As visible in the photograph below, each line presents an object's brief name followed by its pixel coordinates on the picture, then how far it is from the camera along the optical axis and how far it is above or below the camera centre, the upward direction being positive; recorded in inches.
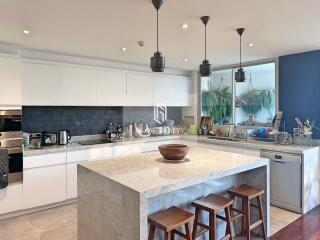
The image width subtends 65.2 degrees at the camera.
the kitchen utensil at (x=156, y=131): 206.4 -10.6
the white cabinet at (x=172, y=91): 205.2 +23.7
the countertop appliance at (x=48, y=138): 154.5 -12.4
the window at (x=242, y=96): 181.6 +17.4
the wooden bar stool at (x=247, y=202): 100.0 -34.4
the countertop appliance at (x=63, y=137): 157.8 -11.9
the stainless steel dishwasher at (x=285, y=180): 134.6 -34.5
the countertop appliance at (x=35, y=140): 148.6 -13.2
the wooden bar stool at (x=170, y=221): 74.3 -31.4
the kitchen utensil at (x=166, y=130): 212.3 -10.2
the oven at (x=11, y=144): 127.7 -13.5
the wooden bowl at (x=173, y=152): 98.4 -13.3
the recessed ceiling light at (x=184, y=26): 105.0 +39.5
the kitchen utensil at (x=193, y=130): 211.2 -10.1
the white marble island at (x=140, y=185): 70.6 -22.1
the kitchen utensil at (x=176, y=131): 217.5 -11.2
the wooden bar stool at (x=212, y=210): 86.1 -32.3
